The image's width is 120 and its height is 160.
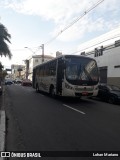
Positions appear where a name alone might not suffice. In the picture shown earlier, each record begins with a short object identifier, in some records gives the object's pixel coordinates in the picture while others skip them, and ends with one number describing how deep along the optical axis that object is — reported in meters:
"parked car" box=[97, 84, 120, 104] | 8.48
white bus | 7.46
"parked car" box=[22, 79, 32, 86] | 21.82
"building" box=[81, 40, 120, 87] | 13.19
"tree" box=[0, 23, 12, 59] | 12.63
